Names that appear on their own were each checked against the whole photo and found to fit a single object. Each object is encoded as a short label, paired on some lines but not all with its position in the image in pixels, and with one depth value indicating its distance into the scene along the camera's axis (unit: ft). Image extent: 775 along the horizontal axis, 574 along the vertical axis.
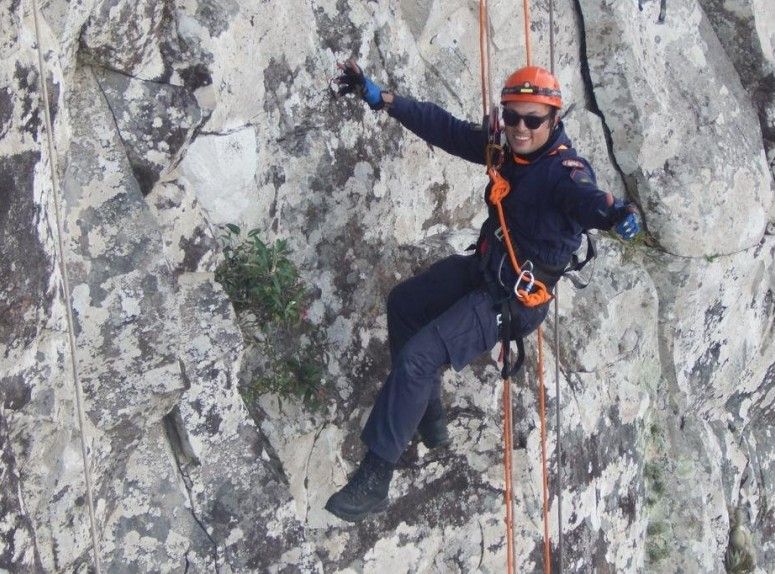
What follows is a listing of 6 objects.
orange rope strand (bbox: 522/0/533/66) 24.72
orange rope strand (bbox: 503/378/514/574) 23.17
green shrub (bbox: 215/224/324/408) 23.30
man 20.04
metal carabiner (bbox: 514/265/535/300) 20.64
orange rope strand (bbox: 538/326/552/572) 24.54
